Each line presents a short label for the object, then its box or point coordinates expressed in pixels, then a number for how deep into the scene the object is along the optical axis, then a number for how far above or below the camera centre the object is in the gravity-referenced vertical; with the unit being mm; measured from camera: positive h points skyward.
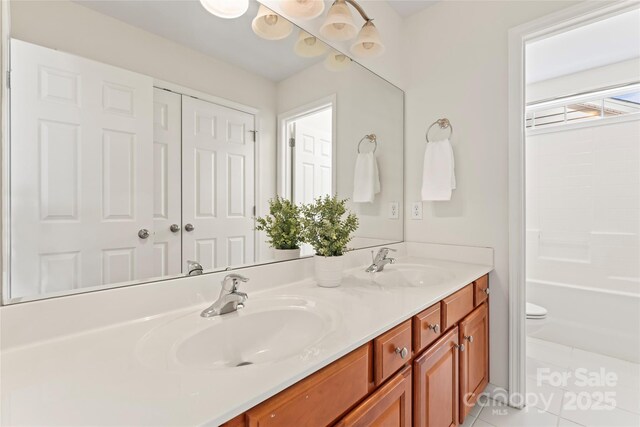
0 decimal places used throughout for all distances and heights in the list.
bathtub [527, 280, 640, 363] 2148 -794
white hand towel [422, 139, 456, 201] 1805 +247
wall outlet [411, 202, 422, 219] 1998 +19
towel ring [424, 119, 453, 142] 1854 +549
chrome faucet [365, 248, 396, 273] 1556 -250
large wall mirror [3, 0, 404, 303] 733 +231
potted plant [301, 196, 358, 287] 1219 -96
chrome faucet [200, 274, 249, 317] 902 -259
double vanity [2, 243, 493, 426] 494 -301
